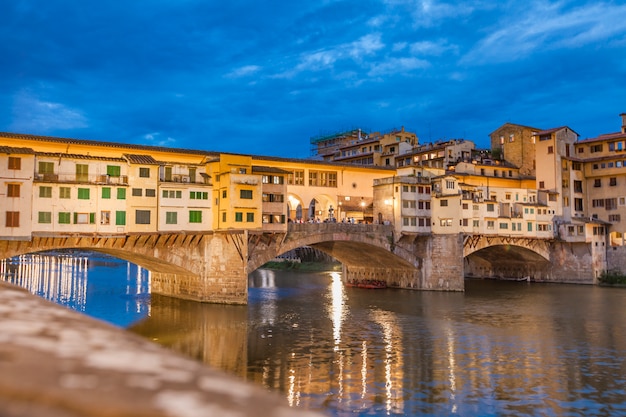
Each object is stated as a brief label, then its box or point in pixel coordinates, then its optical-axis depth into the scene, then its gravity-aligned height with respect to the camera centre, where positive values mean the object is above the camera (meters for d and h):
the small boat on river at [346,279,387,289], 66.31 -3.43
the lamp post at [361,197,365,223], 65.31 +5.60
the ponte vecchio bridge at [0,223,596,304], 45.91 +0.27
